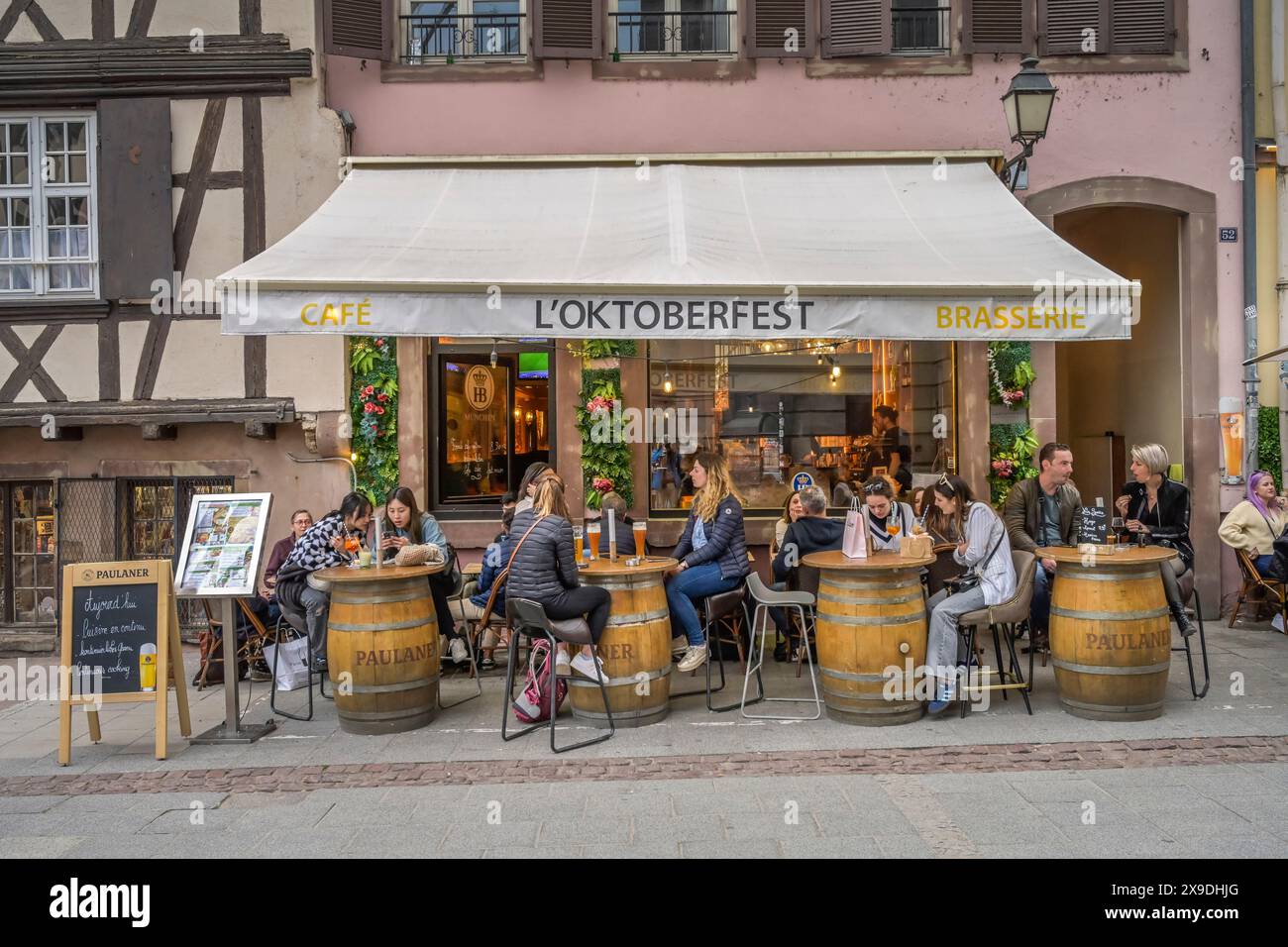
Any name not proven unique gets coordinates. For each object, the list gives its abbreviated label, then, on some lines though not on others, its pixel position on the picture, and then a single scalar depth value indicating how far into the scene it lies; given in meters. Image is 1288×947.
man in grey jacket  7.14
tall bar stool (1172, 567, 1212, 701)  6.32
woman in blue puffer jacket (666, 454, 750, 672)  6.77
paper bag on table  6.25
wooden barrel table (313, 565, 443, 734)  5.93
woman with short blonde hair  6.99
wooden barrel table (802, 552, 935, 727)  5.84
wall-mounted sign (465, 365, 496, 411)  9.46
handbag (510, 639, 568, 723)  6.16
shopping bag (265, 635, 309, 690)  7.18
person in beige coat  8.16
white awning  6.31
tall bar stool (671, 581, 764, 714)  6.79
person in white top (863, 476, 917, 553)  6.88
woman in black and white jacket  6.87
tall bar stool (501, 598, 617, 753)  5.63
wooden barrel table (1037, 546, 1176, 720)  5.77
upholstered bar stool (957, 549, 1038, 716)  6.00
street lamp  7.61
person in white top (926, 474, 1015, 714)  6.00
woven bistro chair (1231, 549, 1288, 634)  8.13
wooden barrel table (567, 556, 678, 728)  5.95
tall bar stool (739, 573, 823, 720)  6.29
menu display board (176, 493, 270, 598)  6.14
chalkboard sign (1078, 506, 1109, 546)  6.10
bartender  9.62
